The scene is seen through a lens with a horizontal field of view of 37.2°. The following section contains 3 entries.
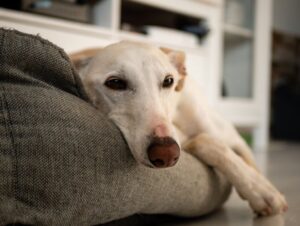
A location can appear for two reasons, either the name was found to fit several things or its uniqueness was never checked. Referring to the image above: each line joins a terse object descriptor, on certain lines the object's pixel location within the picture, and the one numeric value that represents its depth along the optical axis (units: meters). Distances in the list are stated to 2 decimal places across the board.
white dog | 0.87
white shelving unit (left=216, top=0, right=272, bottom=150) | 3.30
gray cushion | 0.73
